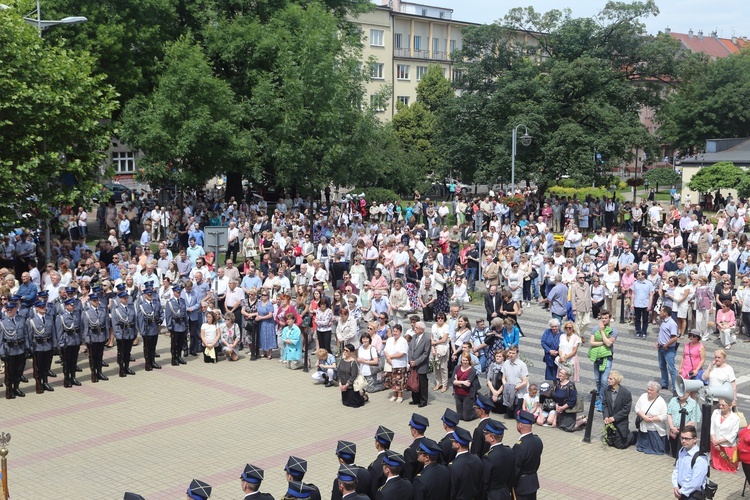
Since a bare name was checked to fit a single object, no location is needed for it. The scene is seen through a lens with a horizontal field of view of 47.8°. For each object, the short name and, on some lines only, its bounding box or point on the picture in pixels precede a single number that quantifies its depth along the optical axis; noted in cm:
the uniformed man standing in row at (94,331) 1709
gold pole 959
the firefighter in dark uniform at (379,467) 929
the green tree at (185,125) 3262
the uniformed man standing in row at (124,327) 1741
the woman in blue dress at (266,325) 1900
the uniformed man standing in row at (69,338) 1659
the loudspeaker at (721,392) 1156
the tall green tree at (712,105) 7231
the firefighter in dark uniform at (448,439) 996
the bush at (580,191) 5441
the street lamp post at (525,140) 3676
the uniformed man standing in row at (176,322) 1847
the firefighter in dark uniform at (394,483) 854
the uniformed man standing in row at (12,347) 1577
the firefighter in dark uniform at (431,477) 887
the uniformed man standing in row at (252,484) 838
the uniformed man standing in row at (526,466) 984
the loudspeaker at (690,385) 1159
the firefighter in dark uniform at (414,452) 968
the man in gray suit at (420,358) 1552
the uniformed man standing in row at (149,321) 1788
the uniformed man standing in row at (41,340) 1619
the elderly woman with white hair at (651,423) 1309
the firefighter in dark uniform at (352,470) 887
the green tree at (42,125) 2298
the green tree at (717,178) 4600
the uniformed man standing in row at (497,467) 958
